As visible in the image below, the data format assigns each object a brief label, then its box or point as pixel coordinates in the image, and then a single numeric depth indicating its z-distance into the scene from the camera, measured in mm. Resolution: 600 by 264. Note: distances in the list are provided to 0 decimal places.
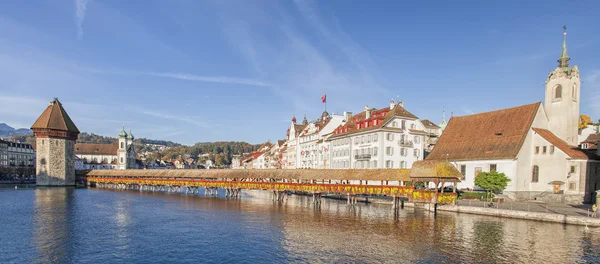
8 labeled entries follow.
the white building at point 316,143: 79688
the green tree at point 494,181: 45250
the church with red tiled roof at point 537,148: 45344
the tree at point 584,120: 85312
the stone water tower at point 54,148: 87312
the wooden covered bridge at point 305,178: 40688
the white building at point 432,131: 84706
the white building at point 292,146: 95188
